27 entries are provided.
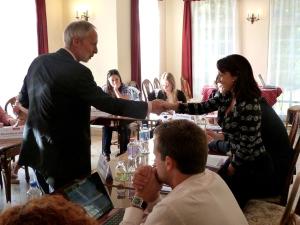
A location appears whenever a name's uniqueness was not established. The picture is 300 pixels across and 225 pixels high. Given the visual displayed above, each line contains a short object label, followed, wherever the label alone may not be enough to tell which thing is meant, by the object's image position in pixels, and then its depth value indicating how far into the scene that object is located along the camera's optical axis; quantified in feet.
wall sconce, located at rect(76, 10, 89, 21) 18.43
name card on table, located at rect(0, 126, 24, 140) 9.40
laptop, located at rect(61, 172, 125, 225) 4.34
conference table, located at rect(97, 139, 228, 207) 5.54
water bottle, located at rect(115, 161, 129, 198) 5.69
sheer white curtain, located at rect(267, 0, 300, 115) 21.56
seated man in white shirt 3.33
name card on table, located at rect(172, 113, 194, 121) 10.71
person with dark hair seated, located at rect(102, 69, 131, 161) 14.96
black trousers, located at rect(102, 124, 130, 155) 13.88
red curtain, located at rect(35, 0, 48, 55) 16.19
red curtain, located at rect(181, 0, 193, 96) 24.00
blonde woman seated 15.33
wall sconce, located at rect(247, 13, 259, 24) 22.54
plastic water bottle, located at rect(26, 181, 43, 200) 5.35
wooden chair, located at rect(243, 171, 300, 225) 6.29
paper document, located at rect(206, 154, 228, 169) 6.89
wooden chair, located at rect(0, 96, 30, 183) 12.27
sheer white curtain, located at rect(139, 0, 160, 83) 22.70
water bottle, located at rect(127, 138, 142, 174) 6.83
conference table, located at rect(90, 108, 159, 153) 12.78
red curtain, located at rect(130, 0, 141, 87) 19.97
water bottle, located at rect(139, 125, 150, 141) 8.90
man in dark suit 6.03
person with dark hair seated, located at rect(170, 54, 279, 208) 6.64
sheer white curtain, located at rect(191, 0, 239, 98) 23.15
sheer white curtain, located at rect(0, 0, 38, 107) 14.99
